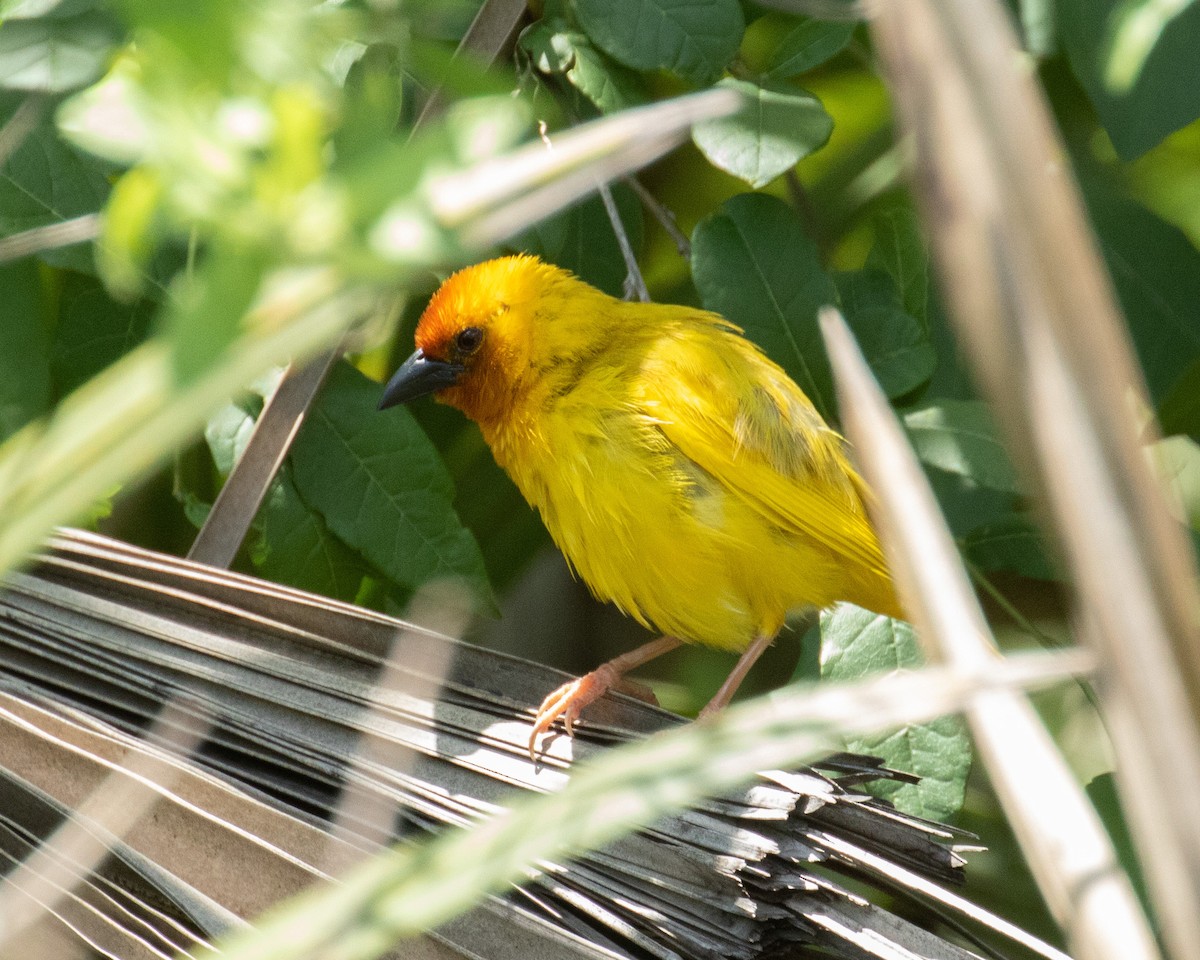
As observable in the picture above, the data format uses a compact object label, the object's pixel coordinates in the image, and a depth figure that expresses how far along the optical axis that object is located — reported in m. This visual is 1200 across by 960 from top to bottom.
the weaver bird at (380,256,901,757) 5.59
